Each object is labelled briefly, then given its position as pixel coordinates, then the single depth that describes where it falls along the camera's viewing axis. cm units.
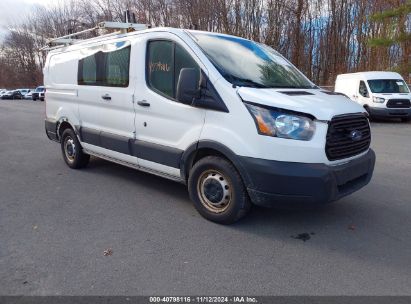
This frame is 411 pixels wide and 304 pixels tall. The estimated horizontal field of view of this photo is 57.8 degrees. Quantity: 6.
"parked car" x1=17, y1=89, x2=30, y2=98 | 5256
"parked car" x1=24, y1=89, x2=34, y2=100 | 5015
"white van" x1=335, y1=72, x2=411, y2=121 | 1521
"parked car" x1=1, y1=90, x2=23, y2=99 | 5453
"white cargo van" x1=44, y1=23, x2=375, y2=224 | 367
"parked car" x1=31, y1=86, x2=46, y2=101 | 4442
